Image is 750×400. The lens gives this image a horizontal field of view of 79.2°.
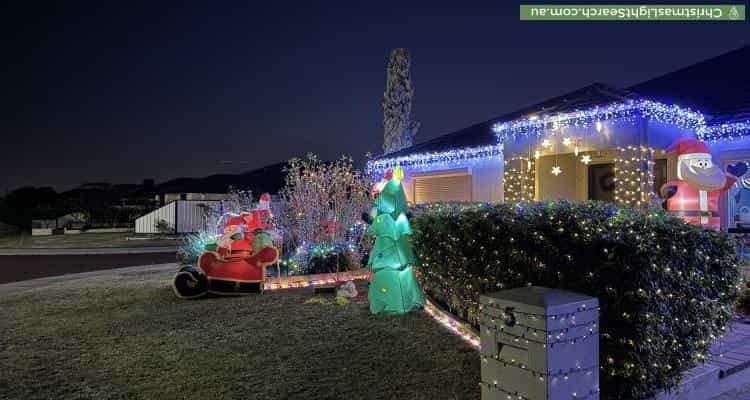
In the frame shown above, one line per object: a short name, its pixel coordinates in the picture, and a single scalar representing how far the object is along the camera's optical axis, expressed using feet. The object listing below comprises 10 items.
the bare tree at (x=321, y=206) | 32.24
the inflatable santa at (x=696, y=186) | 22.89
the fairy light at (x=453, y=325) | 15.71
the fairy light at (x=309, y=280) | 27.01
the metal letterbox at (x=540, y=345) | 9.30
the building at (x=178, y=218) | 81.35
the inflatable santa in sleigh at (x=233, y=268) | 23.79
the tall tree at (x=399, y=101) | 56.90
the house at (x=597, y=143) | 26.78
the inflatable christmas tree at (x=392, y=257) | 19.62
